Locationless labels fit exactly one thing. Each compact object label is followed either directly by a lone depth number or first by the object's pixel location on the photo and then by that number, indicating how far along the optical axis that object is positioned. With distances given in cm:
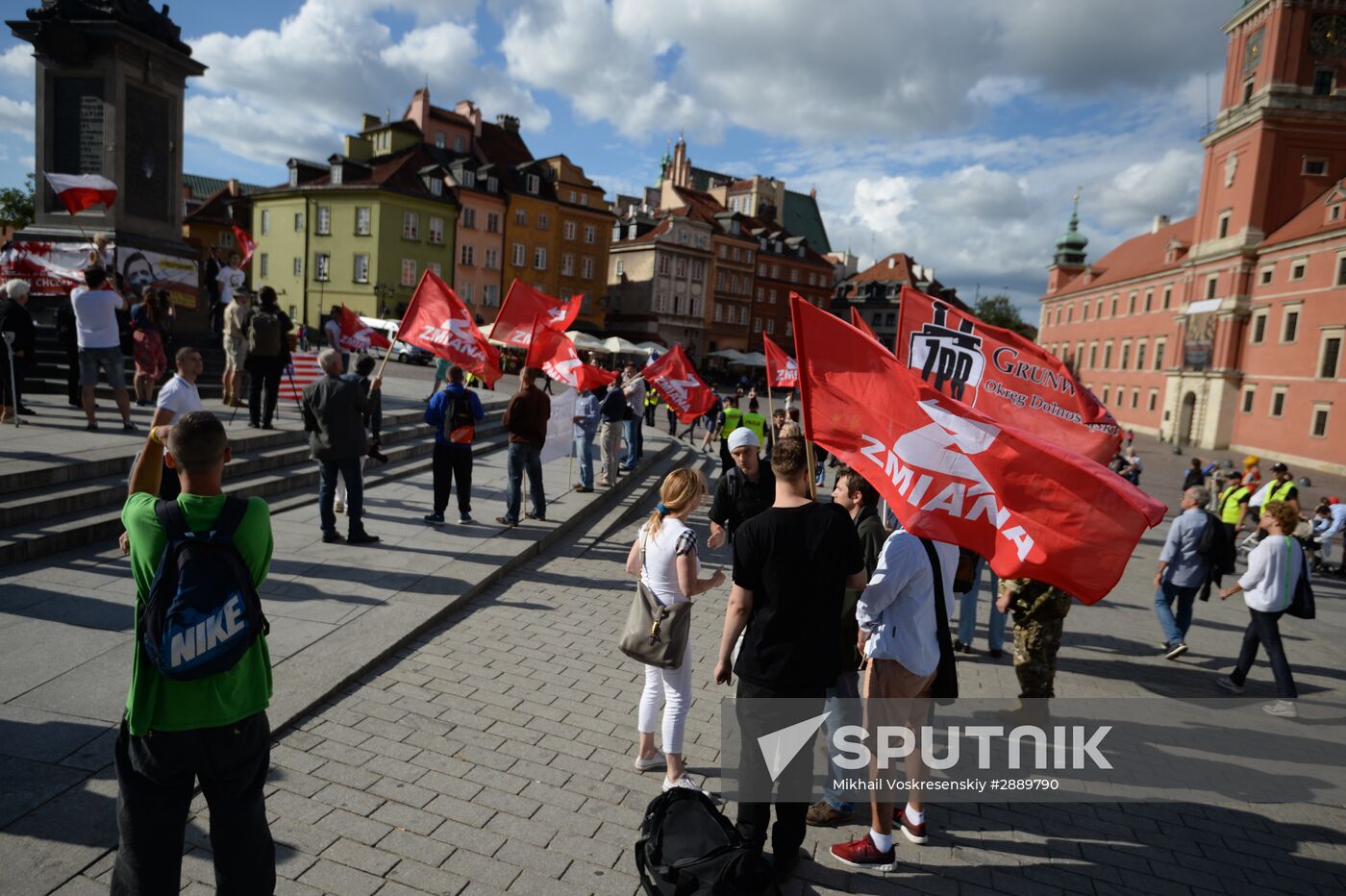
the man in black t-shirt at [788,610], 372
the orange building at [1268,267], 4266
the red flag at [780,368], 1098
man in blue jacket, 935
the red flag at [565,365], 1102
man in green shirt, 267
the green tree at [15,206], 5531
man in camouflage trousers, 582
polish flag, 1208
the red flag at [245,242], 1798
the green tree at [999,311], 9944
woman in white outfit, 449
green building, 4919
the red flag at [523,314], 1095
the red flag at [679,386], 1491
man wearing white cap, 743
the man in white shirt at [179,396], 602
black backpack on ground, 328
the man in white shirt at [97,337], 977
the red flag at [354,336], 1546
